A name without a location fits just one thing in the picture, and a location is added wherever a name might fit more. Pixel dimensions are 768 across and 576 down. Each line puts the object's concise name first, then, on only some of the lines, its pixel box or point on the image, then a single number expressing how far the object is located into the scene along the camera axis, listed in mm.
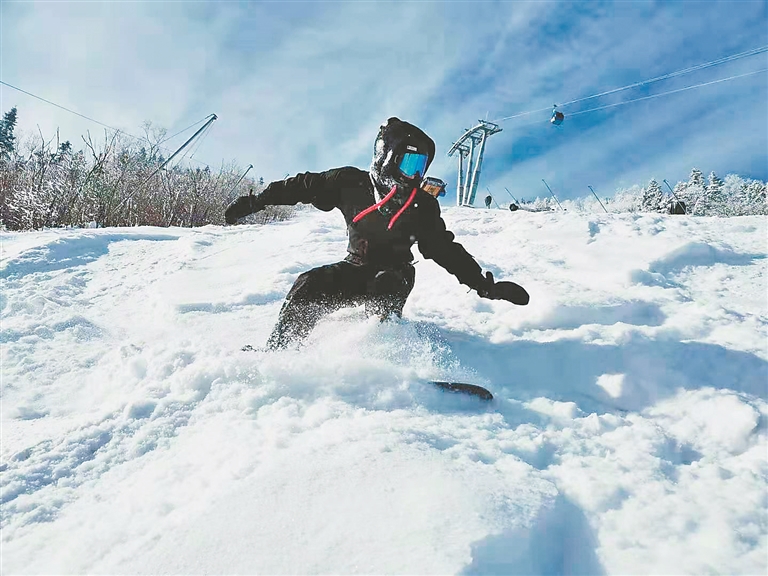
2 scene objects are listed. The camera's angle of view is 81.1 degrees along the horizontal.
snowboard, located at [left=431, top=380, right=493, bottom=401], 1671
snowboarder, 2133
